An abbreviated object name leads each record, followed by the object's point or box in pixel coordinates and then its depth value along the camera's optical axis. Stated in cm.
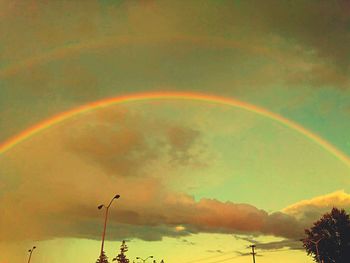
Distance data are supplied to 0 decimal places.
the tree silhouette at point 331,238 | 7688
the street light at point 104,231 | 3974
